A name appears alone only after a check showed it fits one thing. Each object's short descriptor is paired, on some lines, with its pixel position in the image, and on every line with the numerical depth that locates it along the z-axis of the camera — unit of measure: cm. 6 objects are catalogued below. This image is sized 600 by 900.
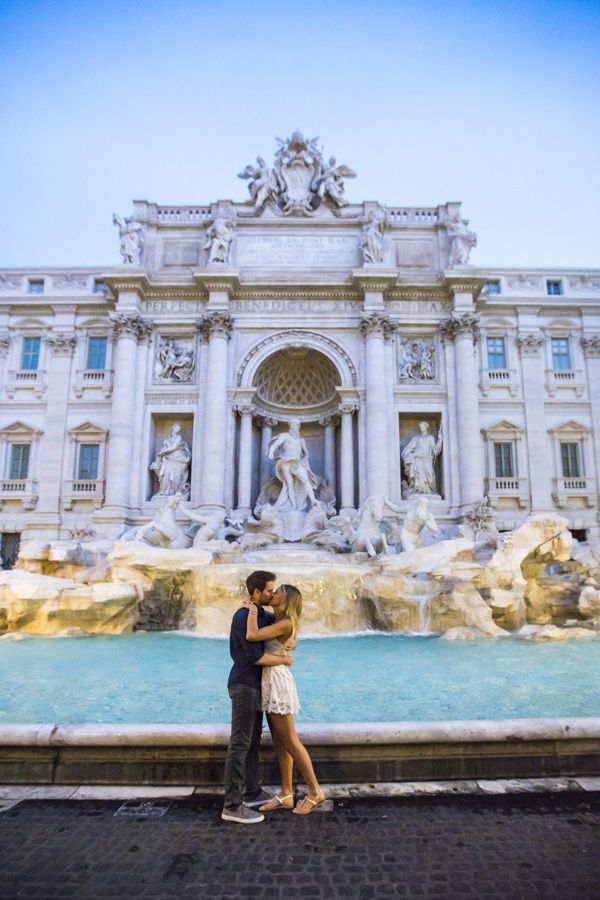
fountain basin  414
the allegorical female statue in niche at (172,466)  2255
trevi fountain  1428
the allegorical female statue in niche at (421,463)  2253
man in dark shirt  371
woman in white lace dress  381
